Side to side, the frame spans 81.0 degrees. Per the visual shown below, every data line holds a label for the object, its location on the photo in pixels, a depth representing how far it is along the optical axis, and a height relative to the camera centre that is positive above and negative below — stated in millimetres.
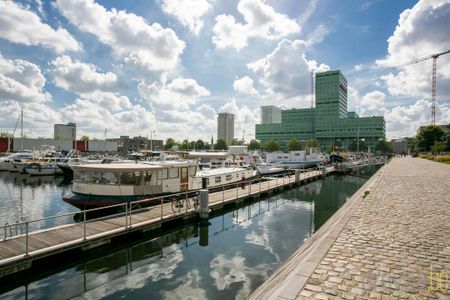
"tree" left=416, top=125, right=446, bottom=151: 105750 +5972
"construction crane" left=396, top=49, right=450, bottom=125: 160125 +36741
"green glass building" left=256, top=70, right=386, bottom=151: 182500 +14680
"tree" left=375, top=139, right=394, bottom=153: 174375 +2659
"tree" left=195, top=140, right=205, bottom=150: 175250 +1953
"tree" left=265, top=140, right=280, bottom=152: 154875 +1619
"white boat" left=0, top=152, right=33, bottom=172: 56647 -3212
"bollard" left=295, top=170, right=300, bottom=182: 39094 -3902
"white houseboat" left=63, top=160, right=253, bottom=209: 19109 -2744
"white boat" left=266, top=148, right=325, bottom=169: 65938 -2653
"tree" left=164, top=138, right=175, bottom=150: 167112 +2942
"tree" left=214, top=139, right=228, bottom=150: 166125 +1996
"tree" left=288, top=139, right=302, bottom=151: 152250 +2308
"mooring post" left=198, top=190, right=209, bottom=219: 19105 -4172
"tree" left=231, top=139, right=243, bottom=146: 158500 +3893
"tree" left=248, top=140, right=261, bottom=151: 171300 +2305
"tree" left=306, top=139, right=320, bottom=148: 134025 +2944
